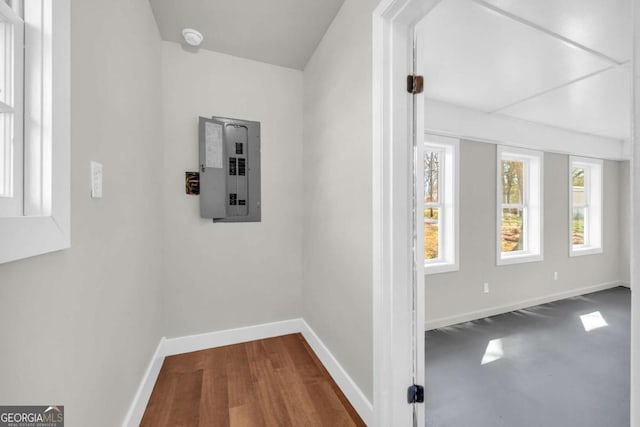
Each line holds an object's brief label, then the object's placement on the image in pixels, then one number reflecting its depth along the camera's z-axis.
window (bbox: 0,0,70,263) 0.61
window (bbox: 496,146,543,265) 3.11
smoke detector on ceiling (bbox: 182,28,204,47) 1.89
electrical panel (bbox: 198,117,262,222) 2.12
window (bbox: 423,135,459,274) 2.80
